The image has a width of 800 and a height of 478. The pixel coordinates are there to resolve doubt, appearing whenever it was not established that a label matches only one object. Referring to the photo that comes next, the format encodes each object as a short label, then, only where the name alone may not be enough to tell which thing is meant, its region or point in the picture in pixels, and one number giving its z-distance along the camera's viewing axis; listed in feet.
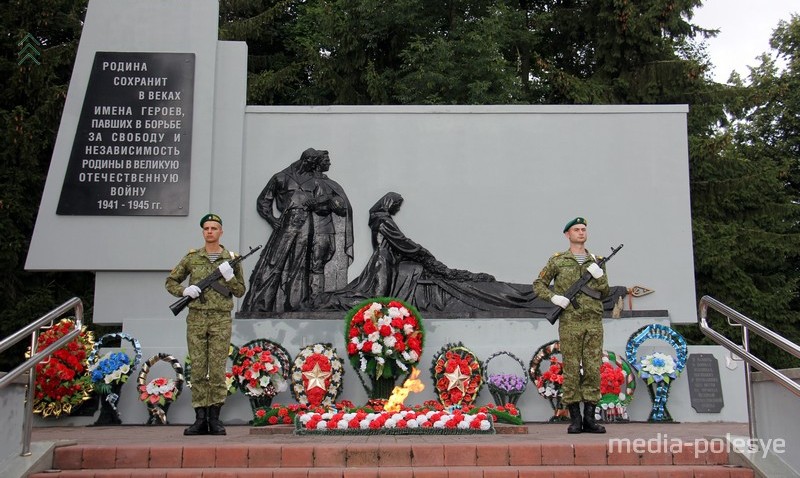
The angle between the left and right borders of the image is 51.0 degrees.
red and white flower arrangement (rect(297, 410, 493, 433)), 21.77
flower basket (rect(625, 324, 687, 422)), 30.14
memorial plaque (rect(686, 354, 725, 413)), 30.68
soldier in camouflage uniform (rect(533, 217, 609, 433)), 22.88
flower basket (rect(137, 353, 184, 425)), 29.58
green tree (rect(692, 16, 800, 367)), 59.06
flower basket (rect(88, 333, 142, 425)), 29.91
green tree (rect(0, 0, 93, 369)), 55.21
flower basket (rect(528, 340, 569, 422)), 29.63
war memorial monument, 36.37
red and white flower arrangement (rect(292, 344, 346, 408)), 29.22
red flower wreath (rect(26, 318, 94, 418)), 29.32
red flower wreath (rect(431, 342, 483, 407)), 29.53
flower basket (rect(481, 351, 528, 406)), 29.76
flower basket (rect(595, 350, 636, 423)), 29.09
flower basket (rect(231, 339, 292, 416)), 29.25
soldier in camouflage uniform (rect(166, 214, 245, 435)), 22.86
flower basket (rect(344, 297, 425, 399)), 28.94
